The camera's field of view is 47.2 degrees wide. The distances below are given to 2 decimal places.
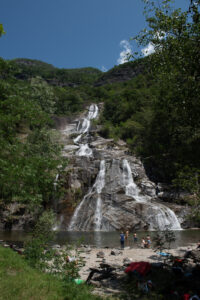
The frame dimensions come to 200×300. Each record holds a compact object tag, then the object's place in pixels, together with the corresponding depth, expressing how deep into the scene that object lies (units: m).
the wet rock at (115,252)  14.57
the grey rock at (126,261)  11.59
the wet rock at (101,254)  13.57
